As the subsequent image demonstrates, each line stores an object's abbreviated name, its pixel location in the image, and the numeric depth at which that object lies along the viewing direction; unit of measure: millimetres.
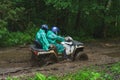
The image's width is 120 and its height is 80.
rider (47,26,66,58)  14891
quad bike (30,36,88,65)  14477
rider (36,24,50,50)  14477
